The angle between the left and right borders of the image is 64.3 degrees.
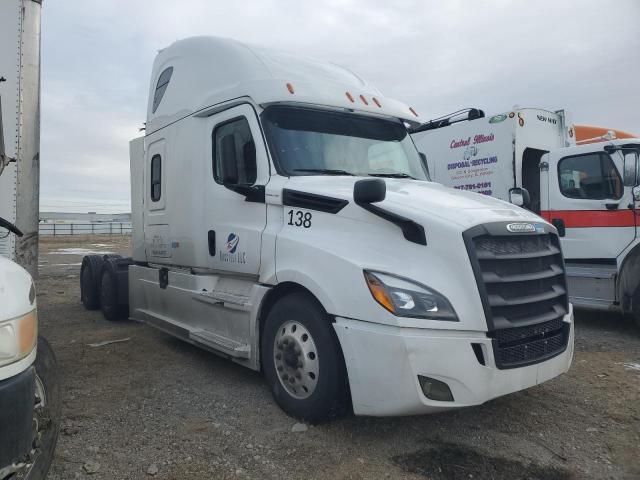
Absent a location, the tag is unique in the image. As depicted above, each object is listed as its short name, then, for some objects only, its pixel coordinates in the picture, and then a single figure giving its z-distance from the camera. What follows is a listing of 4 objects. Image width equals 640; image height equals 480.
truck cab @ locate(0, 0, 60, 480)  2.14
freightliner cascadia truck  3.26
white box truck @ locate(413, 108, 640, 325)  7.13
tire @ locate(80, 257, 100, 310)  8.73
